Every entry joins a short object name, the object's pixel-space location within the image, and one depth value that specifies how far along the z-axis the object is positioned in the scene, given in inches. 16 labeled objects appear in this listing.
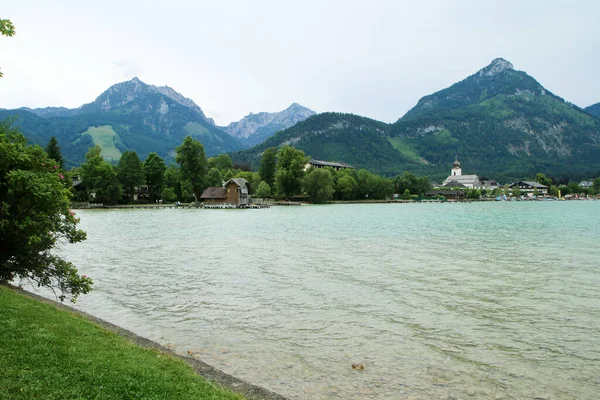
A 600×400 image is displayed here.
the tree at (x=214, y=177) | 4966.5
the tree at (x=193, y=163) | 4431.6
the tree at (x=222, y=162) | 6331.2
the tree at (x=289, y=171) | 5059.1
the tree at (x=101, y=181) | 3976.4
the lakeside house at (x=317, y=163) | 7664.4
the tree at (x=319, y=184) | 5029.5
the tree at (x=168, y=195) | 4621.1
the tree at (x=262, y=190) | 4985.2
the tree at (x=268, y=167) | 5487.2
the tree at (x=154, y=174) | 4576.8
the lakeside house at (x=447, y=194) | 7642.7
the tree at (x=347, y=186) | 5634.8
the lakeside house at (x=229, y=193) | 4365.2
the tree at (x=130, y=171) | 4261.8
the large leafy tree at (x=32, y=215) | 451.1
